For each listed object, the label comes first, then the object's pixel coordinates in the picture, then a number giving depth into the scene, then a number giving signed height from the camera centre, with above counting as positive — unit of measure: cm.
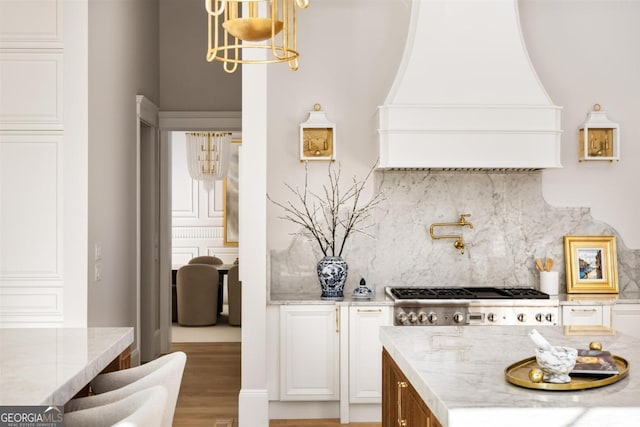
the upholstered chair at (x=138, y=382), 224 -59
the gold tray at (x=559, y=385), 202 -51
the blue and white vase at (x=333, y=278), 479 -45
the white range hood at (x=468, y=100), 475 +80
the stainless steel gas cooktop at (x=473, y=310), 458 -65
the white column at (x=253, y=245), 452 -20
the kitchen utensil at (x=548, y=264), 511 -38
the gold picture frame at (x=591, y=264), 517 -39
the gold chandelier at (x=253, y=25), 229 +64
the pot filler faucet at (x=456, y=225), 523 -12
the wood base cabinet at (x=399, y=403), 231 -73
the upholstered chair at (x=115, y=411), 196 -58
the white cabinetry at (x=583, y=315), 472 -70
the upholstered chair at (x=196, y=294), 841 -99
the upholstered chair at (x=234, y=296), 812 -100
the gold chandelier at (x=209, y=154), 1058 +94
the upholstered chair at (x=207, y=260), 973 -66
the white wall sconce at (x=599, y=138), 520 +58
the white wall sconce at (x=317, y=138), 513 +58
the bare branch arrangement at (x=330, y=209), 524 +4
